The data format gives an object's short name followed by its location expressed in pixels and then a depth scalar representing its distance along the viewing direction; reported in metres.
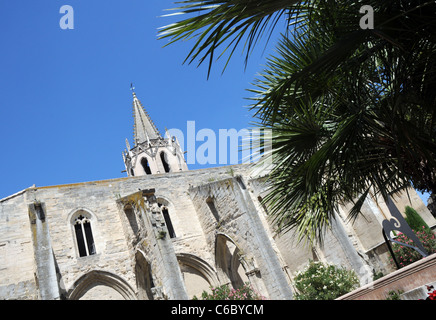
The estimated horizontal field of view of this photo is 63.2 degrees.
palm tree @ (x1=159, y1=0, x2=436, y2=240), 3.36
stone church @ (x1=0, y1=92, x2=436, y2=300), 11.70
